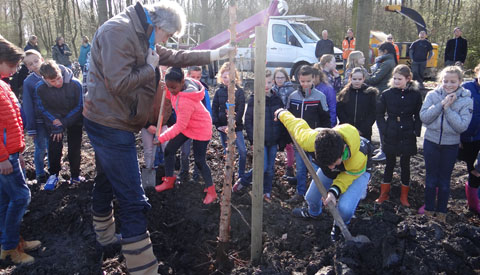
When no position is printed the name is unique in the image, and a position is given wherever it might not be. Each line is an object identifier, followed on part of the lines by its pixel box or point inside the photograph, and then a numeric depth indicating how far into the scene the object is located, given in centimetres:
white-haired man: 217
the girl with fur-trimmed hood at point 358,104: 438
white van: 1198
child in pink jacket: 350
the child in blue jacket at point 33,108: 413
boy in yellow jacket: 260
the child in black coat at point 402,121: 388
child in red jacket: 264
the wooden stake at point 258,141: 251
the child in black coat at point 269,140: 402
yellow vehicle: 1437
